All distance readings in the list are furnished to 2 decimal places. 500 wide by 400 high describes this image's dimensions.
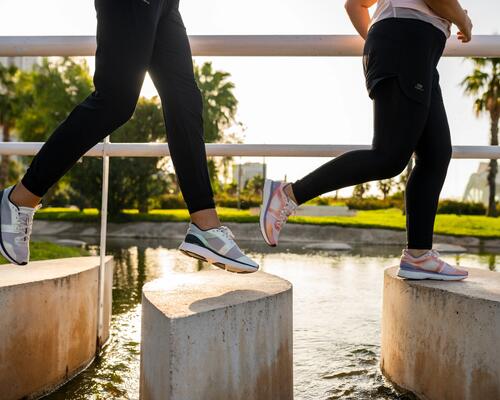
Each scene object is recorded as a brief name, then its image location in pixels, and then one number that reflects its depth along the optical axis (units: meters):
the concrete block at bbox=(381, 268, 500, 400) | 1.53
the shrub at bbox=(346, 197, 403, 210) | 38.25
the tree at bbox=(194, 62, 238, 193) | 32.66
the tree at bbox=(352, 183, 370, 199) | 37.16
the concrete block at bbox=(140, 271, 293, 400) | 1.29
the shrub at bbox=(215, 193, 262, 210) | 36.59
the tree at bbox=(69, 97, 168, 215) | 27.00
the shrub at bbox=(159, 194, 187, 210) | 34.84
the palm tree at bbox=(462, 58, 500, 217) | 29.73
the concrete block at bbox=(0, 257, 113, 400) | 1.75
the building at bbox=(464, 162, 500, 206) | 34.34
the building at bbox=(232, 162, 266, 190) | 92.30
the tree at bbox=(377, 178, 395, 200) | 45.84
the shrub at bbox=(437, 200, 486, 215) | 32.38
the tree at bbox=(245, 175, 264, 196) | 44.17
